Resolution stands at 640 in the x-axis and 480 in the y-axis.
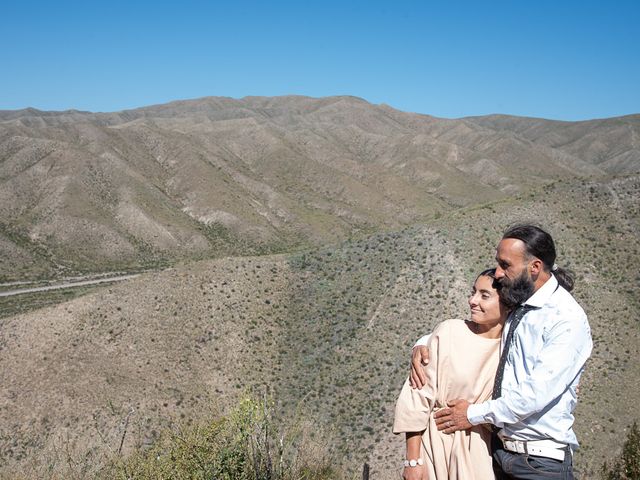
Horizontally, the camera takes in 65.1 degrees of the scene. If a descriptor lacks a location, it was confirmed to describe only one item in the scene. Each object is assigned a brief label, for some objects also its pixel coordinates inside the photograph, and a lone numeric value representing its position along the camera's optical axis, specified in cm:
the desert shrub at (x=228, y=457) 761
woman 424
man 403
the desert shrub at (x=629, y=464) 1127
